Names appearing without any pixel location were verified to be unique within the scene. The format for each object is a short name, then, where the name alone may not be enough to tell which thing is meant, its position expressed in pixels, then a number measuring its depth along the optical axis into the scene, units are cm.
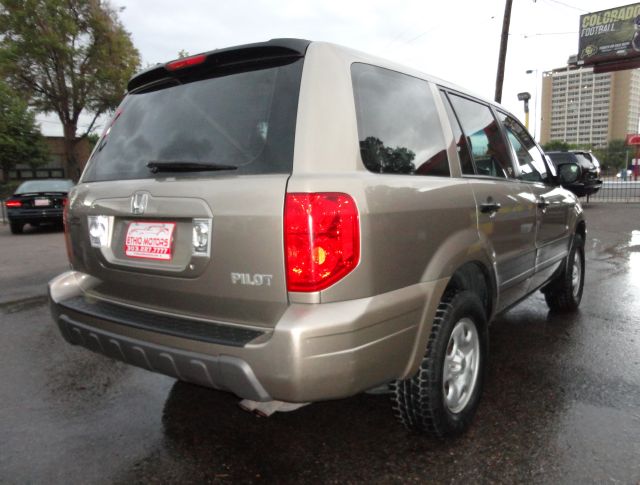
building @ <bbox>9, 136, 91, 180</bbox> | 3588
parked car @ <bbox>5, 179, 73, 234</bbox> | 1220
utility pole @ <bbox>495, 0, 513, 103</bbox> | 1711
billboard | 2909
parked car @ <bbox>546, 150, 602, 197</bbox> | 1487
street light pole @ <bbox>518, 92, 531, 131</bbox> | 1723
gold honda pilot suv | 179
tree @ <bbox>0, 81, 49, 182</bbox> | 2559
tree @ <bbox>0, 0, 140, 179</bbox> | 2953
